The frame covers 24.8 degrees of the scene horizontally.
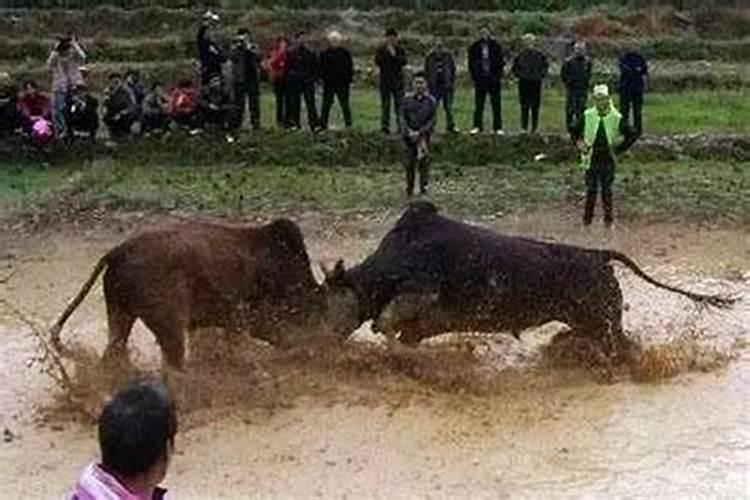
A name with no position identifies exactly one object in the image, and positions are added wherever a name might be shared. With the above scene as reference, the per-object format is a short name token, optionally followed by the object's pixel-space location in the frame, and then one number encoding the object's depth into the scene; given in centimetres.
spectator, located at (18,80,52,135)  2234
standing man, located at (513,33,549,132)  2292
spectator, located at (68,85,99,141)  2225
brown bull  1177
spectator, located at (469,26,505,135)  2292
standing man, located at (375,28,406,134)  2288
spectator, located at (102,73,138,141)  2245
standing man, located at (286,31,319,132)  2294
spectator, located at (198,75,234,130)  2275
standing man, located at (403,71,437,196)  1930
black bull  1275
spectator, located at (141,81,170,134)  2250
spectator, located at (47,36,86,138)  2242
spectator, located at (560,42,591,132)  2259
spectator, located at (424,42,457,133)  2288
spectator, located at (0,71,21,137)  2230
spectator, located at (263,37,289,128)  2317
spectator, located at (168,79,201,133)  2266
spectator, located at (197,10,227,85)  2339
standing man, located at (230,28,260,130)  2294
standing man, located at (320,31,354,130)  2289
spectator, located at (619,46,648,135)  2295
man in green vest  1733
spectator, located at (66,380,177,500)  495
